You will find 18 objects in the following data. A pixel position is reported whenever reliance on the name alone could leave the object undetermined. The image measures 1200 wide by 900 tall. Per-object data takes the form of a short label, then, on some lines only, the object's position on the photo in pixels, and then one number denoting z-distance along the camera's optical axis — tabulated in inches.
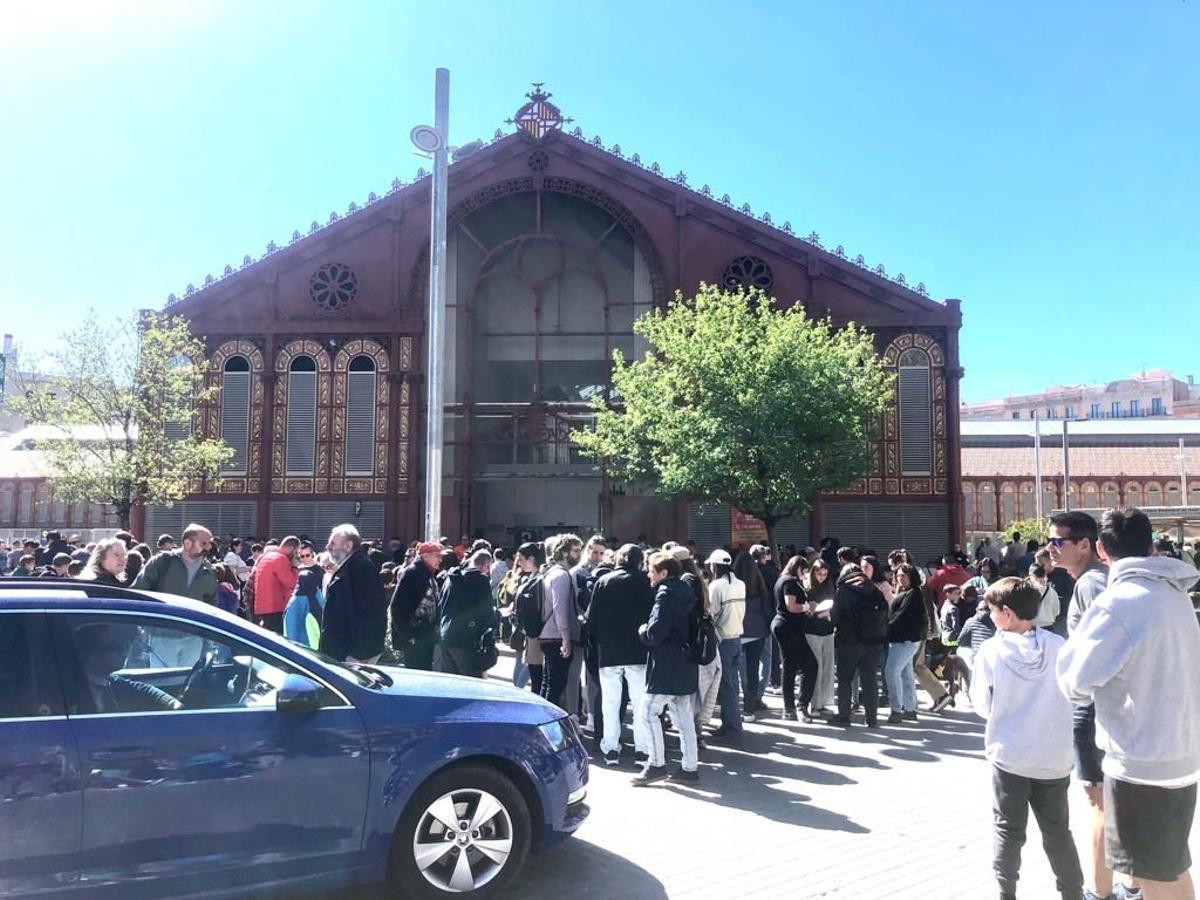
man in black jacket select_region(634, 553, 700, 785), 273.9
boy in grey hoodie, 160.6
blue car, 148.9
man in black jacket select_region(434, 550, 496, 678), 317.4
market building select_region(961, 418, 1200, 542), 1434.5
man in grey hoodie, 136.0
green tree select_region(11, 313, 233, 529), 802.8
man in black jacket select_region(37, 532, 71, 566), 585.9
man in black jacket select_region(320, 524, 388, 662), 289.0
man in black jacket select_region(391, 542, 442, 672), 331.6
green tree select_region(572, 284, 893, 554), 751.1
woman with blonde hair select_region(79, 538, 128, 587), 283.7
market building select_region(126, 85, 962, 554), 994.1
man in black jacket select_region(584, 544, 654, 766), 290.4
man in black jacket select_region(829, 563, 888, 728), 363.9
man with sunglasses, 172.7
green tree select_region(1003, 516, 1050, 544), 1114.7
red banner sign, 986.1
